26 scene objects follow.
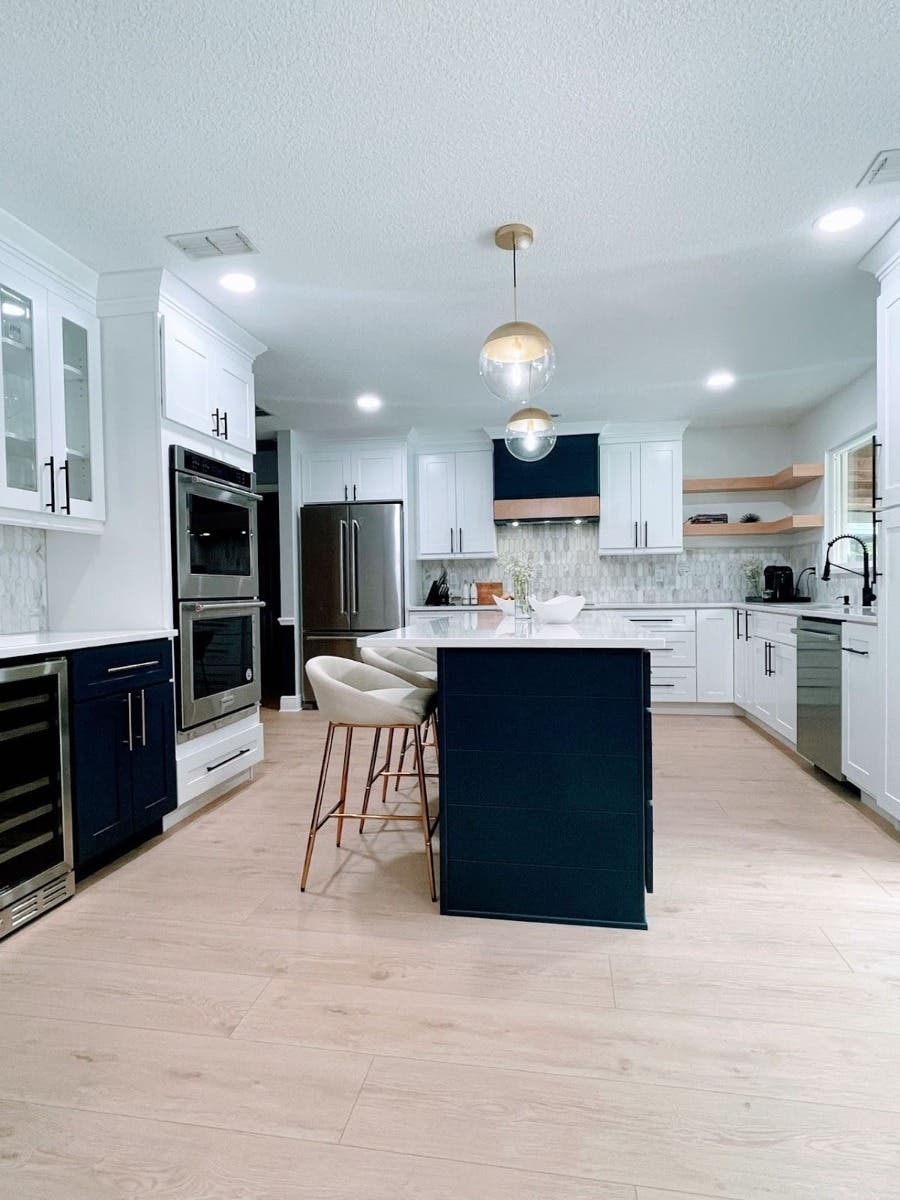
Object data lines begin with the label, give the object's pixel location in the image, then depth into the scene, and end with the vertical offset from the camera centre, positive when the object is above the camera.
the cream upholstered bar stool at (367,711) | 2.25 -0.43
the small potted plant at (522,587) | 3.06 +0.00
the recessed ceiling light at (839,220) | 2.58 +1.45
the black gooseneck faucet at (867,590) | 3.37 -0.04
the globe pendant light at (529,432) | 3.70 +0.88
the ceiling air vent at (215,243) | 2.64 +1.44
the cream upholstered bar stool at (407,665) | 2.82 -0.38
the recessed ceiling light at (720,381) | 4.57 +1.46
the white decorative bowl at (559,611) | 2.68 -0.10
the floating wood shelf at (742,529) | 5.45 +0.49
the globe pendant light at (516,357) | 2.48 +0.89
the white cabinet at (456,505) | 6.07 +0.78
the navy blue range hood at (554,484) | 5.84 +0.92
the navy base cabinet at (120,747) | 2.42 -0.63
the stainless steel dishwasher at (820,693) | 3.40 -0.60
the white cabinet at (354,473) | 5.94 +1.07
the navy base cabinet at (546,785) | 2.06 -0.64
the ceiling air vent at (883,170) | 2.22 +1.45
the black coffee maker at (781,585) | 5.41 -0.01
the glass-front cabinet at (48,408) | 2.57 +0.78
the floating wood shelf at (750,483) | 5.52 +0.89
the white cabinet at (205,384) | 3.08 +1.07
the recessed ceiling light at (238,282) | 3.01 +1.44
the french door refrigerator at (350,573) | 5.74 +0.14
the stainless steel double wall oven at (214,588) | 3.11 +0.01
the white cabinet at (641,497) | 5.82 +0.79
